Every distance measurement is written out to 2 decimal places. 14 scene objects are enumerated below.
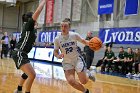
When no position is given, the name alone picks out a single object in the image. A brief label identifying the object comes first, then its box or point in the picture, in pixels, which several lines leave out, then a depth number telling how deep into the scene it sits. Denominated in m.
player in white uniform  5.41
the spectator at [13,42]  22.63
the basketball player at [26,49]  5.46
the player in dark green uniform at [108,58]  14.88
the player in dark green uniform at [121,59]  14.15
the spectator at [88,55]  13.28
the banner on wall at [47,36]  22.62
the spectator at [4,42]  22.14
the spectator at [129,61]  13.80
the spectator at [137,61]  13.46
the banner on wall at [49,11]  23.91
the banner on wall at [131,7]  15.32
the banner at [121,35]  15.13
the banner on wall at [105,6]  17.22
